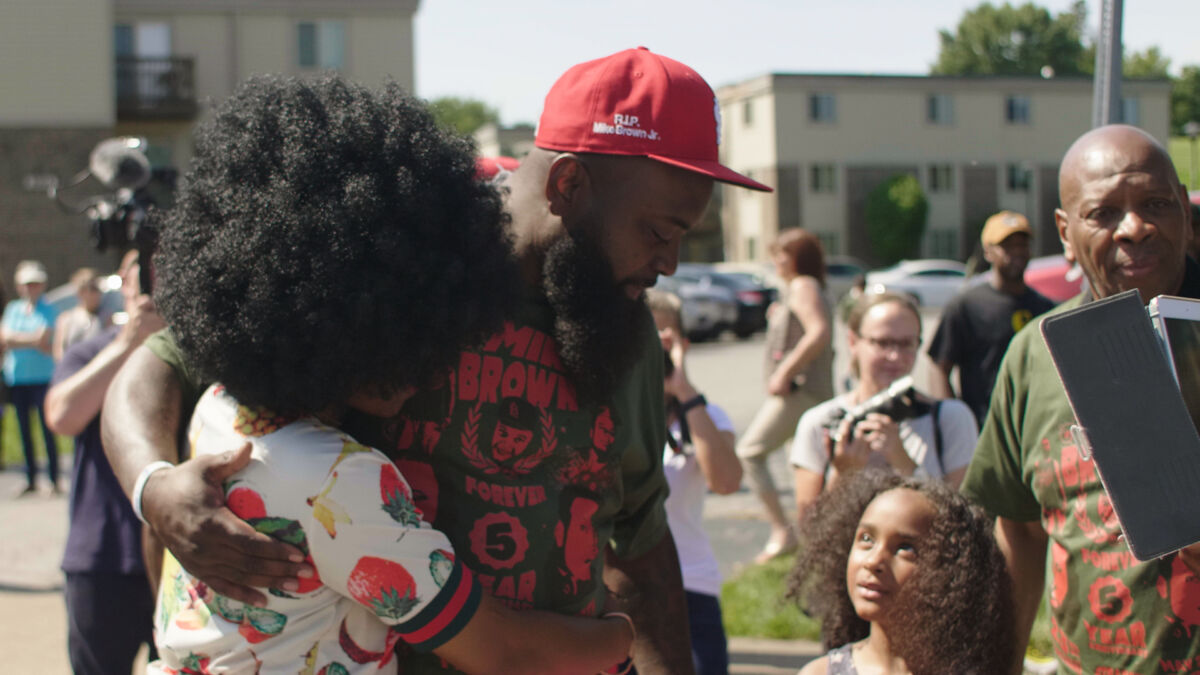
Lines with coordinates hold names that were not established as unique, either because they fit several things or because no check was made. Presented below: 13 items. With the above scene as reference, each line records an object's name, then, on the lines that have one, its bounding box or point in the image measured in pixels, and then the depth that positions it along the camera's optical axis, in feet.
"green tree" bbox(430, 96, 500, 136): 268.21
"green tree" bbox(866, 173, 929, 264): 133.39
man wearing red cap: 6.41
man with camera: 11.18
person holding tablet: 7.37
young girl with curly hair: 8.64
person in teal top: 32.96
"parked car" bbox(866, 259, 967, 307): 100.37
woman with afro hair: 5.39
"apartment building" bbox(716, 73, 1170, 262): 120.06
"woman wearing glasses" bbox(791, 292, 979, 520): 12.92
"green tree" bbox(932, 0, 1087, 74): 159.22
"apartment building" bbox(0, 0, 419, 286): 81.25
